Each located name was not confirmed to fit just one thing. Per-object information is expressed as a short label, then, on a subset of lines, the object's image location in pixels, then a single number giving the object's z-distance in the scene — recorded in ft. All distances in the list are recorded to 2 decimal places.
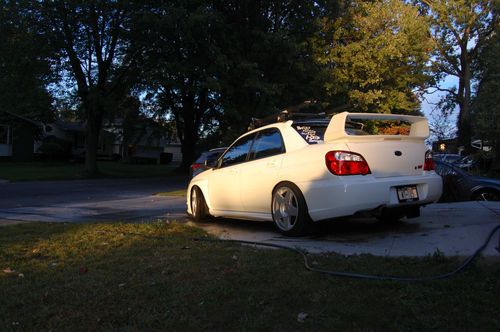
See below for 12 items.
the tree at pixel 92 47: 79.97
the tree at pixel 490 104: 95.25
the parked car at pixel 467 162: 99.25
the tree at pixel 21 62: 79.36
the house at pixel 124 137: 129.49
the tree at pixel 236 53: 69.21
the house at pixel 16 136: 136.36
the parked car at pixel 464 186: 35.83
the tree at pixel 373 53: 76.69
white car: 20.42
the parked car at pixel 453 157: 115.57
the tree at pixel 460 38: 164.45
